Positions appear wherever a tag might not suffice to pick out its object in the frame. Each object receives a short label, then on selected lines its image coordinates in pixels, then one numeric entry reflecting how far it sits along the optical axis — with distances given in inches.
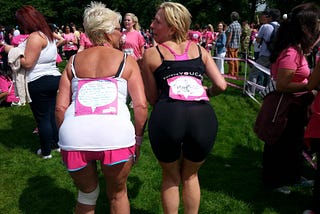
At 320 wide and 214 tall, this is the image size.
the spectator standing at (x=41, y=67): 167.5
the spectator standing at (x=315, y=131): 113.3
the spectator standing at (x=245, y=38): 521.3
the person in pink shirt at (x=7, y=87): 304.9
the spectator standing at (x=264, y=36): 304.0
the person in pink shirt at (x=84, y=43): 328.5
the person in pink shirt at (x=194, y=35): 565.0
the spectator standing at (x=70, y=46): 571.1
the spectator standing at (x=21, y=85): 172.6
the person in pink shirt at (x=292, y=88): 124.3
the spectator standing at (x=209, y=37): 694.5
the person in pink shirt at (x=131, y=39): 258.7
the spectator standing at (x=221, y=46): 456.4
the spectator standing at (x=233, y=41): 425.4
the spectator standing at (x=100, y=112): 93.3
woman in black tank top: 99.6
